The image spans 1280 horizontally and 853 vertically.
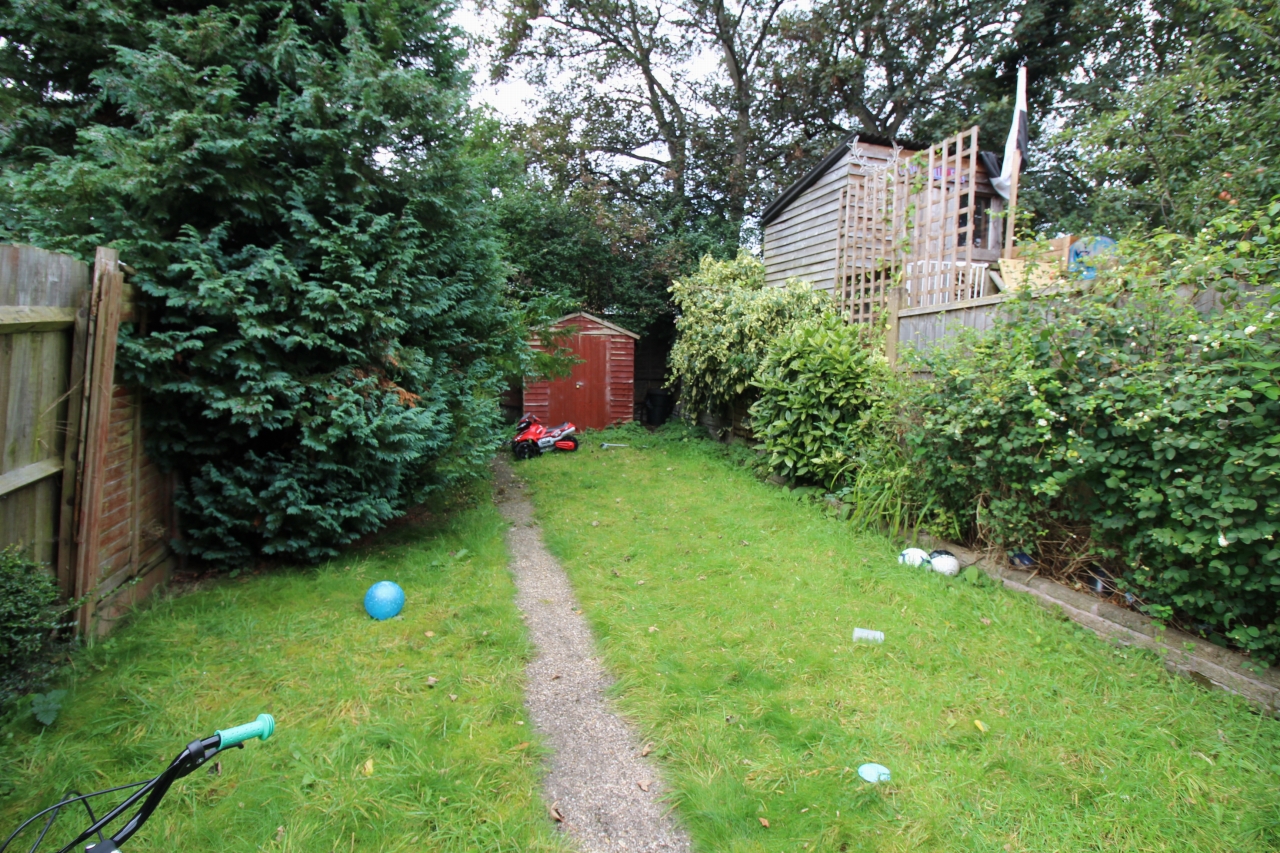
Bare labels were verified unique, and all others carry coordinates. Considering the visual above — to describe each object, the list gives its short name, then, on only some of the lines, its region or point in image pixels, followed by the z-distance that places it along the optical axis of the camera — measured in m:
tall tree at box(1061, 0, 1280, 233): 7.10
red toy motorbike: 10.12
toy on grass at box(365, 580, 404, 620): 3.89
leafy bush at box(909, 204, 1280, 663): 2.98
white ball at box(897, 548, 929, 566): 4.75
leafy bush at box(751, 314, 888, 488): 6.52
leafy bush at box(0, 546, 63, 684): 2.44
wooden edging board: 2.96
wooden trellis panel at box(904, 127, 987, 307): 6.59
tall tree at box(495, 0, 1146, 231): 15.88
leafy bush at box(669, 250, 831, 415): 8.87
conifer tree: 3.76
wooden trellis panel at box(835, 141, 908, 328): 7.66
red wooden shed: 12.46
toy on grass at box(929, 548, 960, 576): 4.59
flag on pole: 8.86
